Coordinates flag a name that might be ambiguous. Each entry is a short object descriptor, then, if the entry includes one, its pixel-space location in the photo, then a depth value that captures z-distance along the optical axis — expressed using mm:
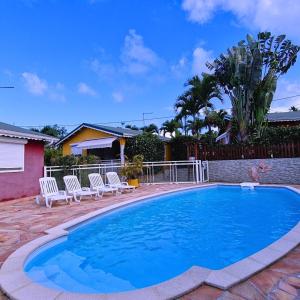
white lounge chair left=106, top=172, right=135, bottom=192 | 15531
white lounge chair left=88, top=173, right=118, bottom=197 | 14508
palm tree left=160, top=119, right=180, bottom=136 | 36934
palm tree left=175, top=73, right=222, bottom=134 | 26766
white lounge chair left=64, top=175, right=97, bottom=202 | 12922
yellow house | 24578
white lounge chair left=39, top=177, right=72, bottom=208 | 11432
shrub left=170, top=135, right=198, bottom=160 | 27911
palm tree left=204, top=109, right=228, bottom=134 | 27453
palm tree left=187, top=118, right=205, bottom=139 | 29688
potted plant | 18125
